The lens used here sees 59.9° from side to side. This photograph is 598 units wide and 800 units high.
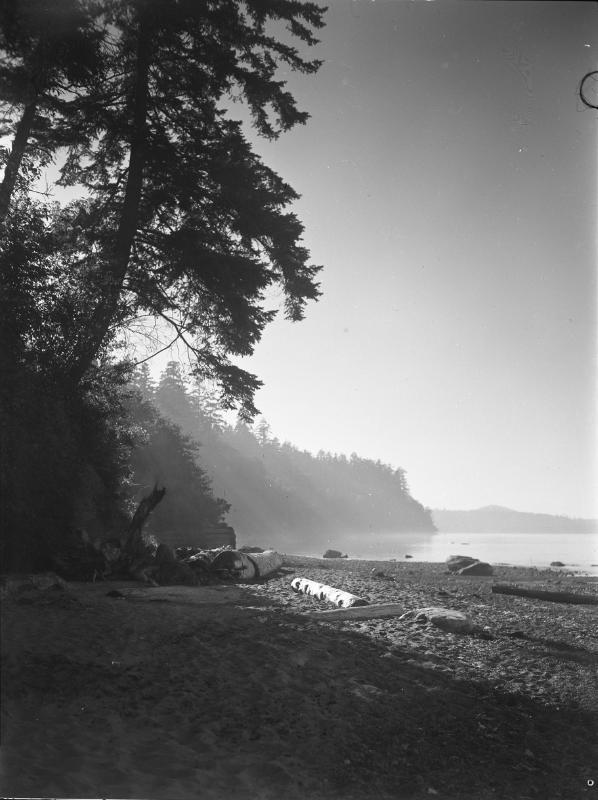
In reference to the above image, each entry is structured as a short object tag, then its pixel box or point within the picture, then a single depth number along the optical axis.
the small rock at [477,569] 26.34
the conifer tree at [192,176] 14.24
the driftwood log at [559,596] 14.55
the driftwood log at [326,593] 9.90
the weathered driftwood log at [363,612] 8.83
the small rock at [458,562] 29.06
